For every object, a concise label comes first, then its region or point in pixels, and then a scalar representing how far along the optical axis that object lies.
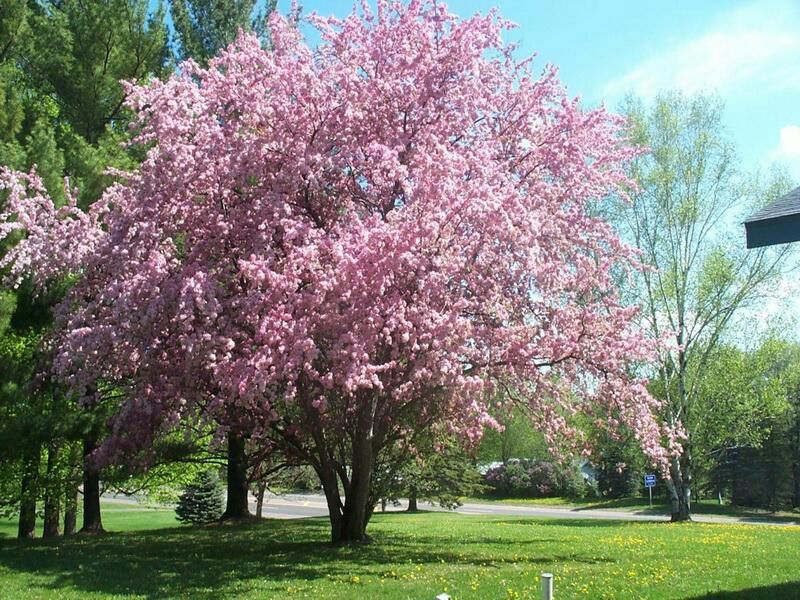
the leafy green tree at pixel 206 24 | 22.58
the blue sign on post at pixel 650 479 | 32.25
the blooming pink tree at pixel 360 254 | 10.14
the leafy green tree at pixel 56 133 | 14.04
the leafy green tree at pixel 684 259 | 26.97
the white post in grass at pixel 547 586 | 5.65
